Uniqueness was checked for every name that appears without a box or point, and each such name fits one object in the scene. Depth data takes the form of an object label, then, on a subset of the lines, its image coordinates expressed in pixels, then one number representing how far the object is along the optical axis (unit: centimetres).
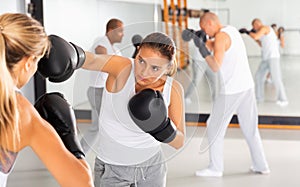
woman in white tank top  227
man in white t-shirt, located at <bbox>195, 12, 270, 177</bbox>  443
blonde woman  164
